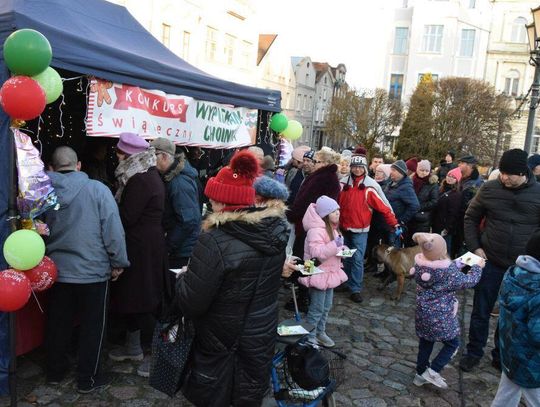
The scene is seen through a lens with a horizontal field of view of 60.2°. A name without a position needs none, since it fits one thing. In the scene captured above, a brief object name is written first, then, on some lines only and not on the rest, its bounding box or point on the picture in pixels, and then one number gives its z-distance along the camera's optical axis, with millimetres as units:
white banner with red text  4156
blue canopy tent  3236
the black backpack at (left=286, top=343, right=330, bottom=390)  2805
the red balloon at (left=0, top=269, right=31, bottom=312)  2953
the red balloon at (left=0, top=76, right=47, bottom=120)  2876
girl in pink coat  4277
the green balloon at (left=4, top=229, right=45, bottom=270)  2984
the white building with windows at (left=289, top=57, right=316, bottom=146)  43781
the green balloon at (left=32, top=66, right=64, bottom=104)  3139
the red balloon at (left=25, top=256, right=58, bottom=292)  3143
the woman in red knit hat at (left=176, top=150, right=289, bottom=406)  2350
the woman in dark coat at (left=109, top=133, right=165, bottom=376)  3707
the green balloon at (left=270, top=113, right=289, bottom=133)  7518
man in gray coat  3373
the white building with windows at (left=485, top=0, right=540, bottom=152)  39188
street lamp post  6664
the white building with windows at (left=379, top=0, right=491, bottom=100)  40562
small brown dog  6145
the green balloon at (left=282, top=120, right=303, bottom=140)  8180
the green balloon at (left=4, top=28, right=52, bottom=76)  2830
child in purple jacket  3607
